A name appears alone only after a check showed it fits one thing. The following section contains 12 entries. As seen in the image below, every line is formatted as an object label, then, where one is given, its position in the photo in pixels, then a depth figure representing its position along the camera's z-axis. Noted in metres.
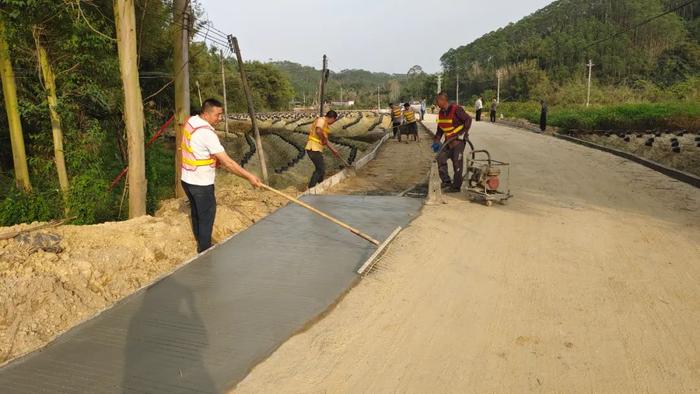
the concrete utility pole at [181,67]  8.06
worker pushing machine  7.46
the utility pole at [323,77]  14.08
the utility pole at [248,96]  9.65
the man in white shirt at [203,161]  4.80
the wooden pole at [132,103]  5.94
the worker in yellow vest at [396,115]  18.09
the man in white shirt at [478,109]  26.28
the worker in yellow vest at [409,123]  17.17
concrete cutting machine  6.99
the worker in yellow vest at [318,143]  8.18
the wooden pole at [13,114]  8.34
